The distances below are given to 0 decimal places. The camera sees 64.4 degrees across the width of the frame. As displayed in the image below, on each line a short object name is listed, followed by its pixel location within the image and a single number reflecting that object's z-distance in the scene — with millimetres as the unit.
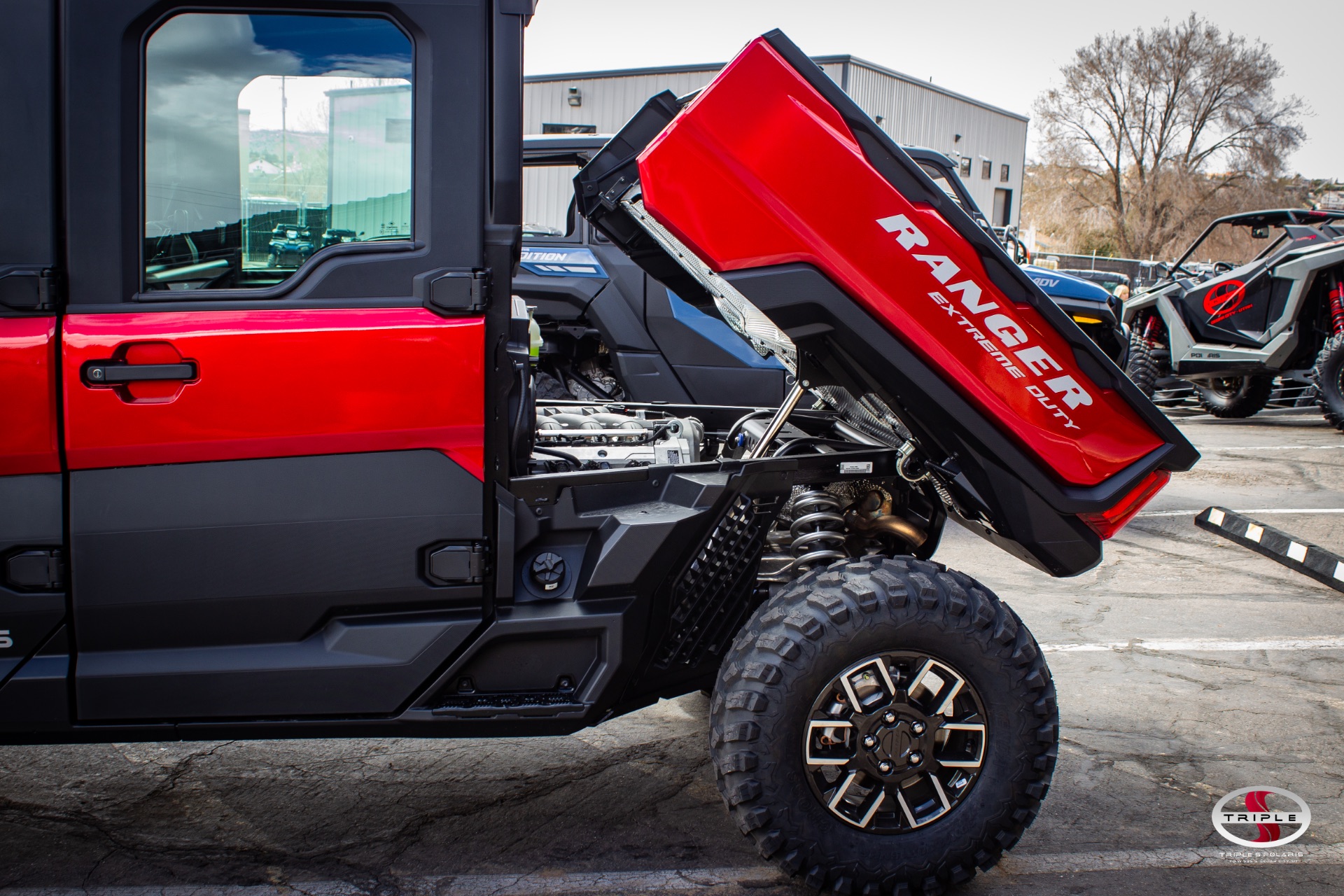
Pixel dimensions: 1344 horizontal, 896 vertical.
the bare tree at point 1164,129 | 42188
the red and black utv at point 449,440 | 2412
